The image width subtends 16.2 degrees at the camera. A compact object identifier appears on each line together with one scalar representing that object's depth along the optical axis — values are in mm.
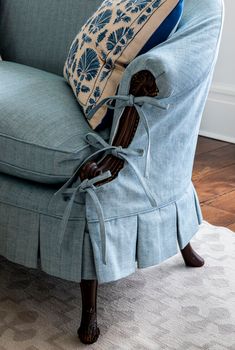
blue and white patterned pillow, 1954
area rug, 1988
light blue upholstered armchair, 1909
